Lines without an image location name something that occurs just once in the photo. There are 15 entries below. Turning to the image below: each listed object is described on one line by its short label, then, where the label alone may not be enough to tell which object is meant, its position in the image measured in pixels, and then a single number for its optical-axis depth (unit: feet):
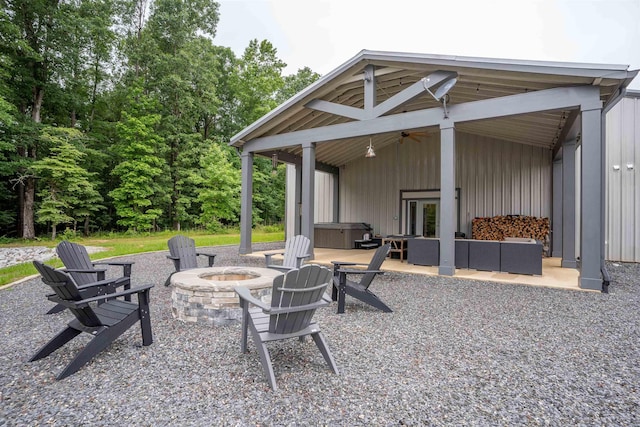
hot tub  35.71
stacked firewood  29.78
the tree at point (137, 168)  52.31
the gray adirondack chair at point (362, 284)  12.93
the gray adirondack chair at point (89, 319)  7.86
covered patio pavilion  16.51
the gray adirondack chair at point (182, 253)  16.85
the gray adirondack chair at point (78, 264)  12.50
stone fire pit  11.32
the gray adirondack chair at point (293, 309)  7.60
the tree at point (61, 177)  42.19
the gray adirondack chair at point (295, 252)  16.99
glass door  36.58
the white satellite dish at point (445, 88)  18.63
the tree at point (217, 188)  58.13
